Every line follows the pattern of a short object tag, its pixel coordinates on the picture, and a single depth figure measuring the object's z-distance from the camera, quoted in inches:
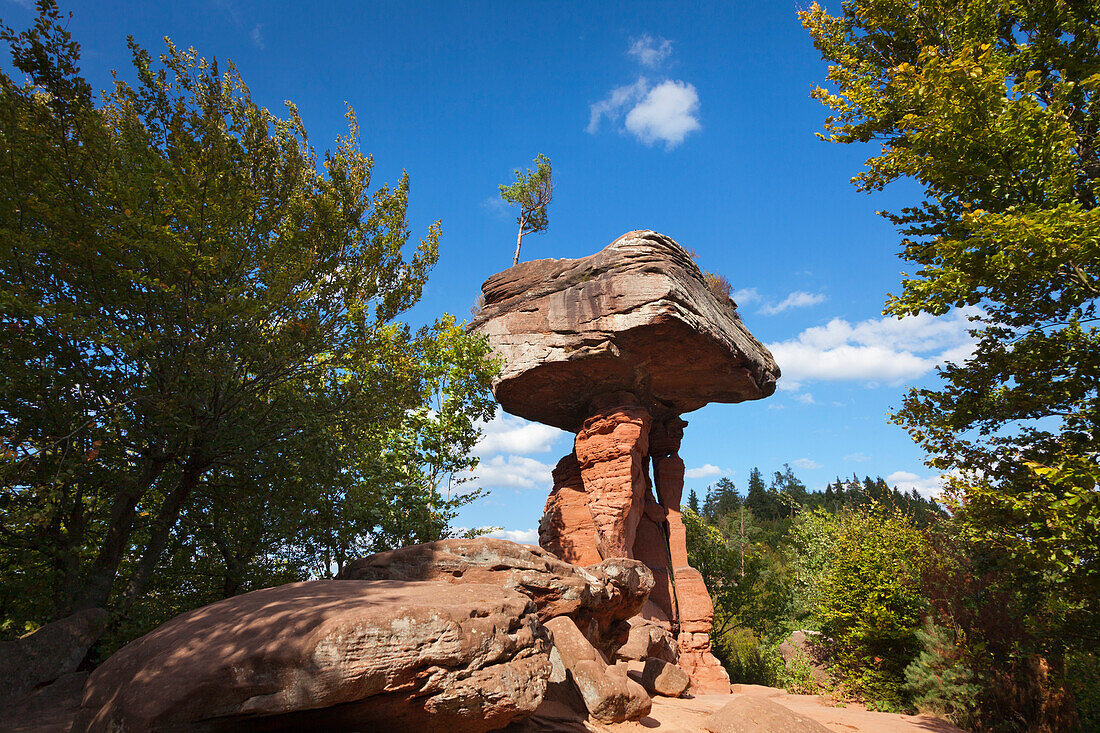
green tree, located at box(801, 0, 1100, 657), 296.0
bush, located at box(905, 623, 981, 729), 432.5
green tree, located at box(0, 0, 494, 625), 299.9
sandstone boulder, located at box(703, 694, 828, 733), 304.0
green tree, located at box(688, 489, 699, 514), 3253.0
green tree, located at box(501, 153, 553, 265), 1003.9
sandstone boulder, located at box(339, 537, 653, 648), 326.0
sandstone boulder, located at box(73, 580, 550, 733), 166.7
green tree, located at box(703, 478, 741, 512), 3562.3
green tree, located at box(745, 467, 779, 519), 3243.1
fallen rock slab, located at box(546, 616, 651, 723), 301.9
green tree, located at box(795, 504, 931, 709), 524.7
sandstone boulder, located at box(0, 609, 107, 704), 244.1
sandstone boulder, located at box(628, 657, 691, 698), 456.4
